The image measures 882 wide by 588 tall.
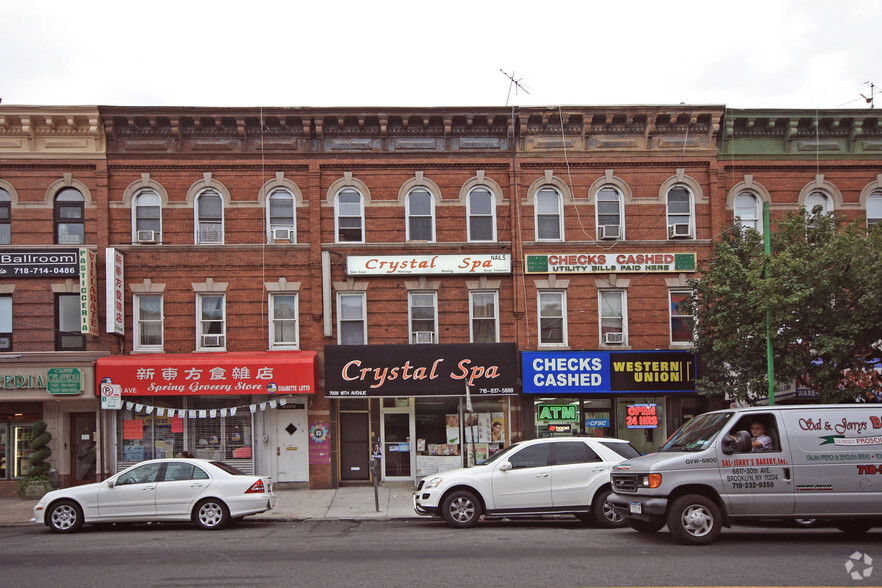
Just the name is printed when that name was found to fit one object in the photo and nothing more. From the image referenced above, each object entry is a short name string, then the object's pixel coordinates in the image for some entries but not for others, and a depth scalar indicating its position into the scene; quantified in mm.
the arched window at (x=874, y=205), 22406
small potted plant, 19453
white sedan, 14062
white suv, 13547
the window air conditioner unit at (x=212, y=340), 21000
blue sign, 20828
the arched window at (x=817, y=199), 22344
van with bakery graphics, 10891
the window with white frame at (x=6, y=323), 20484
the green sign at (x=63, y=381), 19484
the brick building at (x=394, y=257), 20656
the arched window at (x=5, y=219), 20891
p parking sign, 17875
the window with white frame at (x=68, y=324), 20672
